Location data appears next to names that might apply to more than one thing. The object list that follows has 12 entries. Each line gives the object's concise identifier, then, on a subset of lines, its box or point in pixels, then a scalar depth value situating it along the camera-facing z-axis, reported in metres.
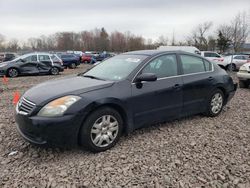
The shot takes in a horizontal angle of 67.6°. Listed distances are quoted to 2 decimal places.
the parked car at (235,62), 14.78
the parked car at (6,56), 18.40
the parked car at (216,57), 15.11
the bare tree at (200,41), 42.97
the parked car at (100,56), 27.42
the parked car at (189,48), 15.61
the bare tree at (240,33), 23.21
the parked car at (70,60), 18.16
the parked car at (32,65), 10.93
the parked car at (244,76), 7.00
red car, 25.91
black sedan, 2.56
